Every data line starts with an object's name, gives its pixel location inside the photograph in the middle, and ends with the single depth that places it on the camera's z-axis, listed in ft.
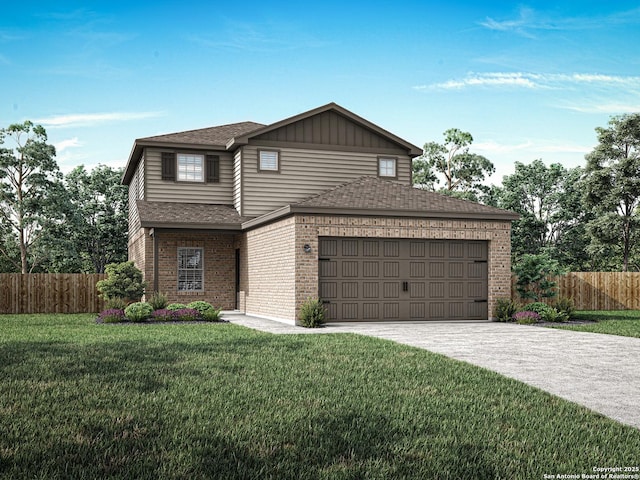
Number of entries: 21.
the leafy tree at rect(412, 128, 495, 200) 123.65
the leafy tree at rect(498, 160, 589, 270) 132.87
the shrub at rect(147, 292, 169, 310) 62.39
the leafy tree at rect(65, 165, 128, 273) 124.36
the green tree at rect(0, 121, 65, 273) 103.35
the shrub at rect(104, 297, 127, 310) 63.52
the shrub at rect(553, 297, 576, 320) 62.44
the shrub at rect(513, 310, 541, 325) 59.36
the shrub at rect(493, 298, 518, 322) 62.03
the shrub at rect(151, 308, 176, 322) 58.80
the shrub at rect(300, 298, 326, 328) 54.29
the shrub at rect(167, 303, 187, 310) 60.80
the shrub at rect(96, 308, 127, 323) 57.57
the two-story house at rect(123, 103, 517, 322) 58.65
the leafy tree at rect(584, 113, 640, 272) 110.52
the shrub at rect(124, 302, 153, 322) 57.57
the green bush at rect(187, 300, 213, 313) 60.80
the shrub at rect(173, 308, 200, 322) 59.31
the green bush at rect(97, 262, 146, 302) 67.72
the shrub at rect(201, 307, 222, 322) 59.72
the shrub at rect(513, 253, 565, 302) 67.97
